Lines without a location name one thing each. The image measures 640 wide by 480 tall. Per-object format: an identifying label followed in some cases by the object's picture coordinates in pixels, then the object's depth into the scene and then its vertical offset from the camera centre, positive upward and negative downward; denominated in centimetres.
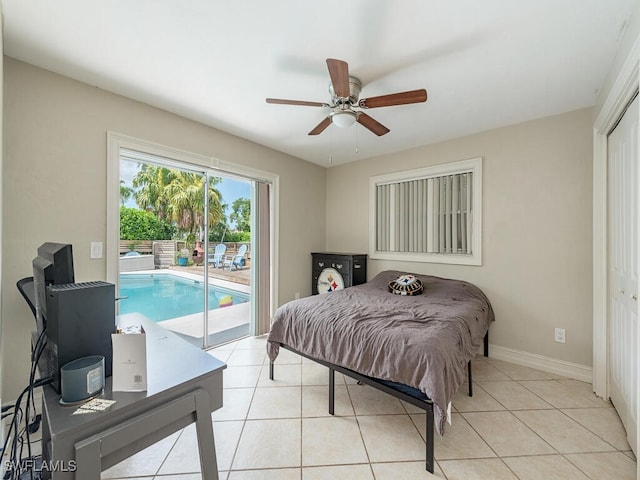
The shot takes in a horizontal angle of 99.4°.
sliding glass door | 266 +2
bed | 152 -67
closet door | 156 -18
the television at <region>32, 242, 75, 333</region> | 97 -12
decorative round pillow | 284 -50
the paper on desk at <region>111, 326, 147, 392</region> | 91 -42
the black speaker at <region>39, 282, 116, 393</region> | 86 -28
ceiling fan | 155 +92
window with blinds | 302 +31
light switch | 214 -8
